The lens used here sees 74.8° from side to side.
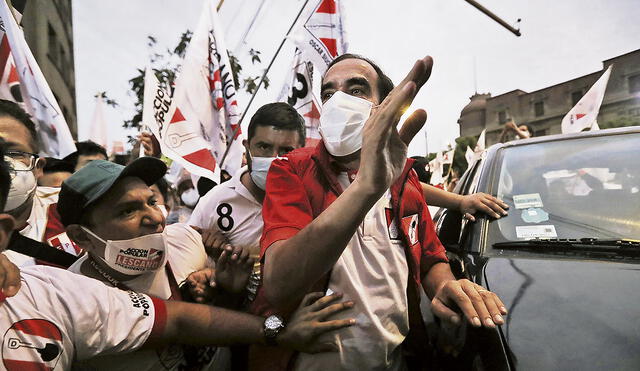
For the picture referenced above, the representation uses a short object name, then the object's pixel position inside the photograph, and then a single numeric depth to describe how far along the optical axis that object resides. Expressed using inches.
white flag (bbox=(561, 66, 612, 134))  214.5
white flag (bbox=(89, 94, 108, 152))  254.1
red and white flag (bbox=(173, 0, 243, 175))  141.6
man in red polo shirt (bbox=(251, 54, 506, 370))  41.8
